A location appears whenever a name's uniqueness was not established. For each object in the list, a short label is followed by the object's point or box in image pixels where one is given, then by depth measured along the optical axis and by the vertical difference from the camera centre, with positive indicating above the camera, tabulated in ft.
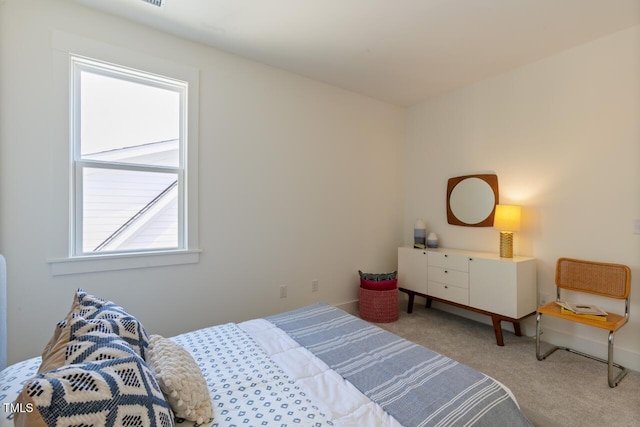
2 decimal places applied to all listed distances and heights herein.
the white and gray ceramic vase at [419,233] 11.90 -0.75
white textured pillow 3.20 -1.90
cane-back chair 6.95 -1.91
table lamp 9.04 -0.30
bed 2.39 -2.25
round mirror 10.32 +0.53
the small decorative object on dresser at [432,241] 11.50 -1.03
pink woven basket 10.48 -3.22
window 6.72 +1.41
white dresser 8.52 -2.15
